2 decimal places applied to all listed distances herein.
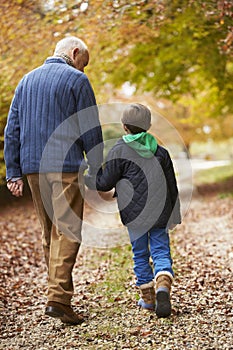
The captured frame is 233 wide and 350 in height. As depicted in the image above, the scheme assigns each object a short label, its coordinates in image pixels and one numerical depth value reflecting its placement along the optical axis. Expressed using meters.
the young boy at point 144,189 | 3.93
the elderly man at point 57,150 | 3.73
